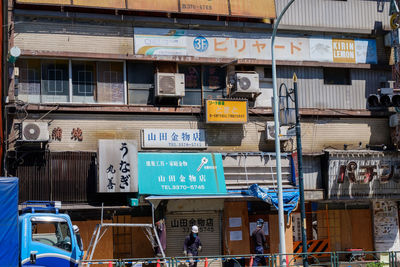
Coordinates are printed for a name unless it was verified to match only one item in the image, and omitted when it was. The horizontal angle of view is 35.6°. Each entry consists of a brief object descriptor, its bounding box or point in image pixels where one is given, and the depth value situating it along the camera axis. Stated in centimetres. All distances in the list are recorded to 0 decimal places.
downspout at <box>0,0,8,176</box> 2095
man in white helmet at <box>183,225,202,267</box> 2117
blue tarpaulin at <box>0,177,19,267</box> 1468
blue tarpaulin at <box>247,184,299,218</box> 2234
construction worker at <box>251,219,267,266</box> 2114
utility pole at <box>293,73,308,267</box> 2123
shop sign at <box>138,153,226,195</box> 2191
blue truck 1484
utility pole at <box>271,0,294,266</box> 2041
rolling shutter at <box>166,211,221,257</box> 2294
